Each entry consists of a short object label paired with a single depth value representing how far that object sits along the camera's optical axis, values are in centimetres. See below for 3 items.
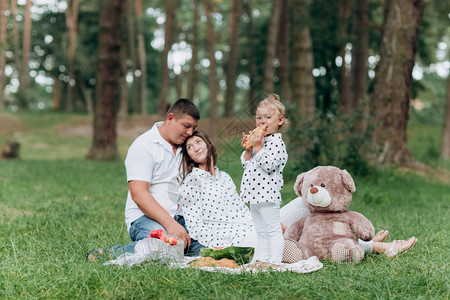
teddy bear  435
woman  469
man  446
